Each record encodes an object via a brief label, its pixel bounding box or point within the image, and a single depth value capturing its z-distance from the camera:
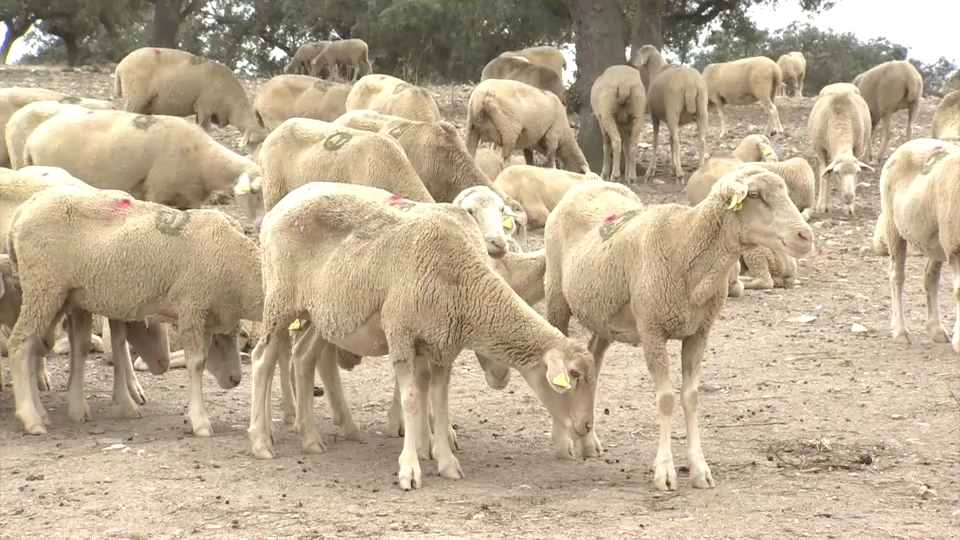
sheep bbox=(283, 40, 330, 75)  29.71
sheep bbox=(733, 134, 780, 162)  17.53
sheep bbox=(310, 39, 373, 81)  29.23
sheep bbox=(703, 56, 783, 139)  24.48
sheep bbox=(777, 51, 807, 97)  30.44
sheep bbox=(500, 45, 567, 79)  25.98
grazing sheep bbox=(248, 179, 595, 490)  7.35
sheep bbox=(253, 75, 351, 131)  18.31
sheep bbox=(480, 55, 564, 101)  22.84
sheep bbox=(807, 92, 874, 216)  16.69
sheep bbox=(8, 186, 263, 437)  8.71
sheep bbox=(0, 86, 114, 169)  14.89
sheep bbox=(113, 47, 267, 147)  17.41
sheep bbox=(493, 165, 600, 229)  15.33
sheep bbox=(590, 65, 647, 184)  19.05
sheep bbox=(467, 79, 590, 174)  17.02
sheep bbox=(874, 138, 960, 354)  10.27
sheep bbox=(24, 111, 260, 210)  12.98
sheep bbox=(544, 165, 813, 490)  7.06
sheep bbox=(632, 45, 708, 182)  20.00
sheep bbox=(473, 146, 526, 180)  16.67
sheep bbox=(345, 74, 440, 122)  15.42
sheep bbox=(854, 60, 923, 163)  21.16
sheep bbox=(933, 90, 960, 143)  18.67
